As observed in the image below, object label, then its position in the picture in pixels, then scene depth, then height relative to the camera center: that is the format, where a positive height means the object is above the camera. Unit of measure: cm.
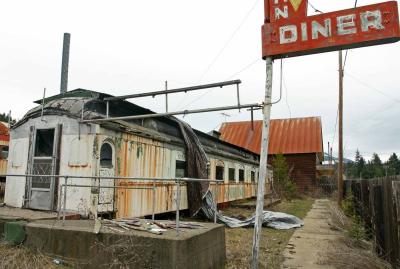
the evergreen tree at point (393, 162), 10075 +484
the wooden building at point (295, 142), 3083 +312
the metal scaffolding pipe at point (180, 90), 777 +196
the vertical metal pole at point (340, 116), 1855 +314
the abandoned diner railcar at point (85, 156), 870 +45
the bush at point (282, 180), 2536 -25
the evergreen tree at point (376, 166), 8593 +331
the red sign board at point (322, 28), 552 +238
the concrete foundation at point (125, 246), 511 -110
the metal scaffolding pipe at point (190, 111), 688 +133
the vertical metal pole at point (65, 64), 1571 +479
